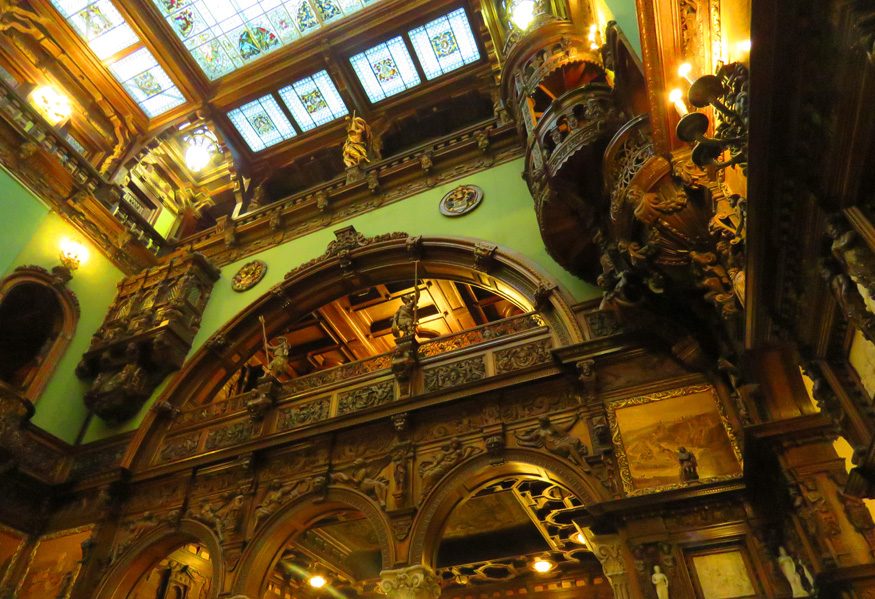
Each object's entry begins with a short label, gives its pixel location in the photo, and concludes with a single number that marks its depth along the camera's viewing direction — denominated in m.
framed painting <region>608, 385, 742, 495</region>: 5.47
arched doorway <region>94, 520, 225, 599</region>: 7.50
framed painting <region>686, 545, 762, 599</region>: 4.73
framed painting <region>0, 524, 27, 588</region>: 8.03
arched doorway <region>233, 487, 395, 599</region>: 6.92
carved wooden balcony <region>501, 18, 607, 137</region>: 8.10
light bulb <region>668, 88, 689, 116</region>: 4.43
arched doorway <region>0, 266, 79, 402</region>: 9.77
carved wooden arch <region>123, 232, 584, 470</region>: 8.79
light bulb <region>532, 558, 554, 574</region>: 10.21
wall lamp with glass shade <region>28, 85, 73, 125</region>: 11.79
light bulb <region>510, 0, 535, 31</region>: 9.39
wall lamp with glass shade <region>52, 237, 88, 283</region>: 10.45
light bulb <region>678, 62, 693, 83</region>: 4.33
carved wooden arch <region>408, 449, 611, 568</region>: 6.13
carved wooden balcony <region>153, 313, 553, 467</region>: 7.48
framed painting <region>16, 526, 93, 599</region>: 7.72
